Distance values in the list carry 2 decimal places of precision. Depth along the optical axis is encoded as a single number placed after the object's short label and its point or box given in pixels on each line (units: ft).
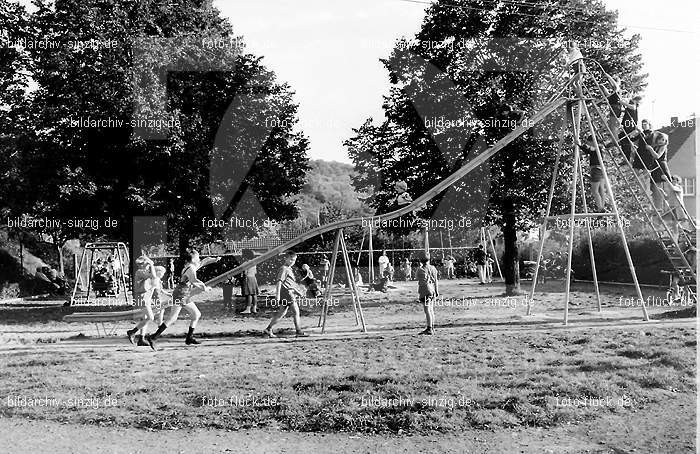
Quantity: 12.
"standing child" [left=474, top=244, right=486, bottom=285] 95.52
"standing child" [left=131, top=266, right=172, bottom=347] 43.73
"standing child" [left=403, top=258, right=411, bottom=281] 109.29
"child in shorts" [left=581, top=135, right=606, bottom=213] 51.75
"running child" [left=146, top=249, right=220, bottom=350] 42.70
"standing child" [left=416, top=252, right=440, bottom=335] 46.68
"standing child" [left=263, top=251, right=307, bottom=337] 46.98
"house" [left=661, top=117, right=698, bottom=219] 127.13
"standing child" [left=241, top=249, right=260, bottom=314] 63.82
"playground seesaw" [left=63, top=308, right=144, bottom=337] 42.98
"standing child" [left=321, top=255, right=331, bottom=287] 79.92
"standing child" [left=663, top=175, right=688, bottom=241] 50.57
